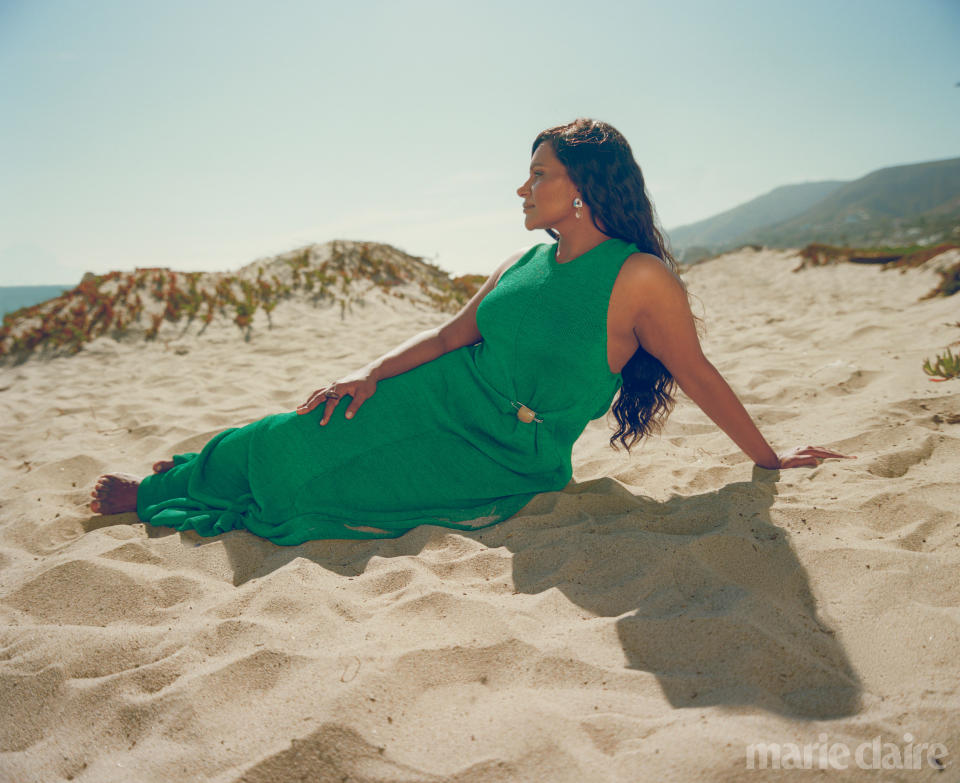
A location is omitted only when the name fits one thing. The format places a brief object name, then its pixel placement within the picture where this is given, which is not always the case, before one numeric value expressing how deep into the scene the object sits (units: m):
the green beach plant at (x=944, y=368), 3.28
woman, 2.19
